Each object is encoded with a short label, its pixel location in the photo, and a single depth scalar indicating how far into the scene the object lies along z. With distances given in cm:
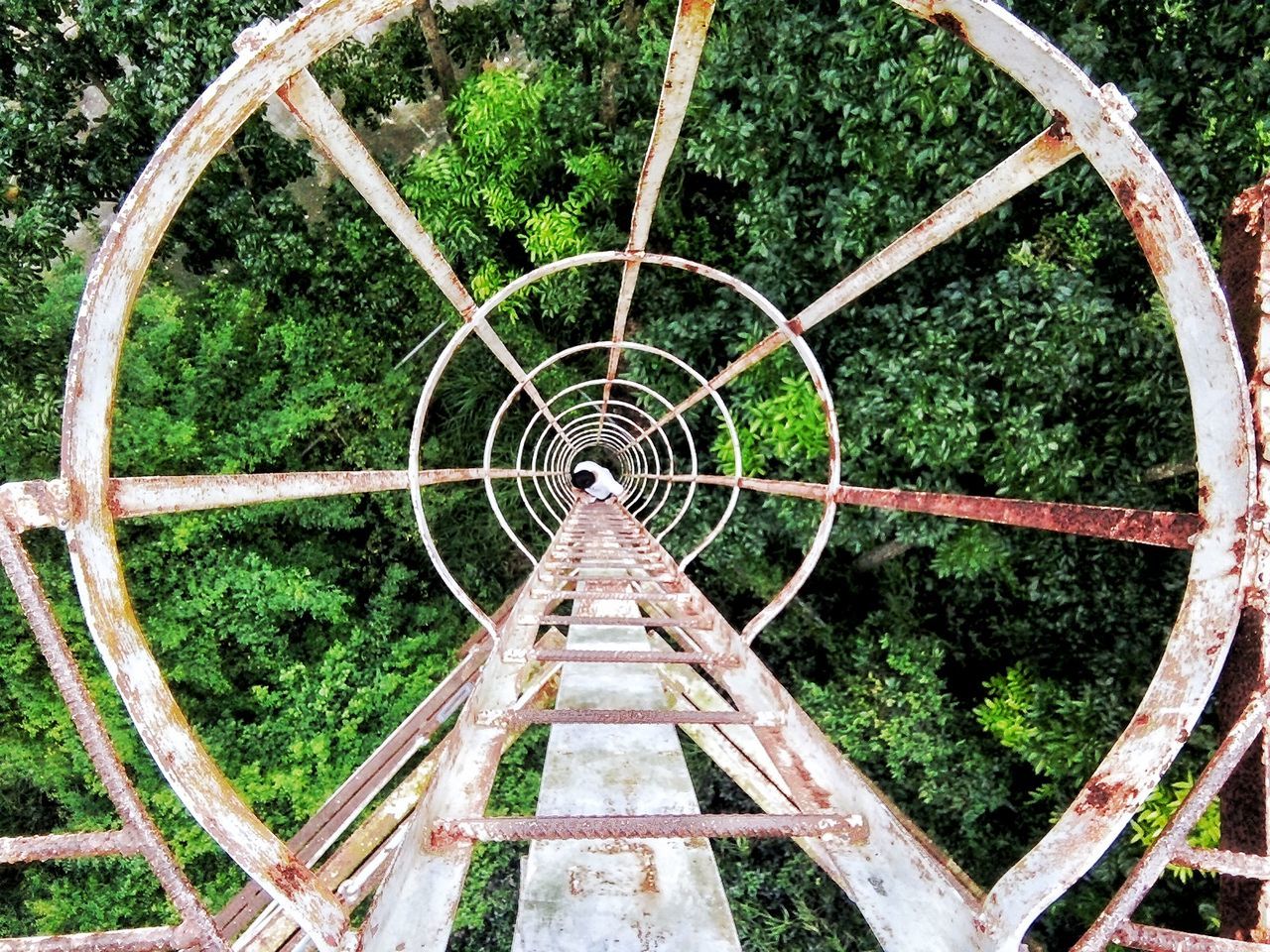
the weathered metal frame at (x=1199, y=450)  117
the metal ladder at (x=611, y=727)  132
